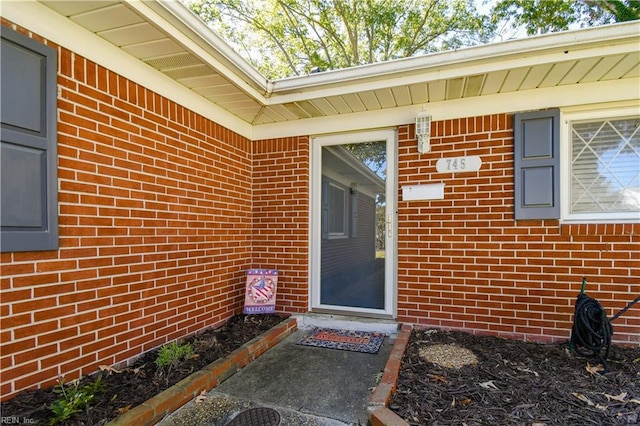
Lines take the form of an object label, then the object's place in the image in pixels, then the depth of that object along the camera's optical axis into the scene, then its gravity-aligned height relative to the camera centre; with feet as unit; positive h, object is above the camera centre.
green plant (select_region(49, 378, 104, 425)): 5.95 -3.74
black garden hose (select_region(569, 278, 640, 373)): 8.31 -3.04
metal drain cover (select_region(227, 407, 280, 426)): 6.95 -4.55
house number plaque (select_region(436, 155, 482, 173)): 11.35 +1.78
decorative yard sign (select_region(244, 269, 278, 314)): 12.76 -3.14
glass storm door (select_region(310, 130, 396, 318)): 12.71 -0.44
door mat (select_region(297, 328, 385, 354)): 10.80 -4.52
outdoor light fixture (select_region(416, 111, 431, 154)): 11.43 +3.12
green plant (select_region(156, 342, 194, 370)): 8.32 -3.82
